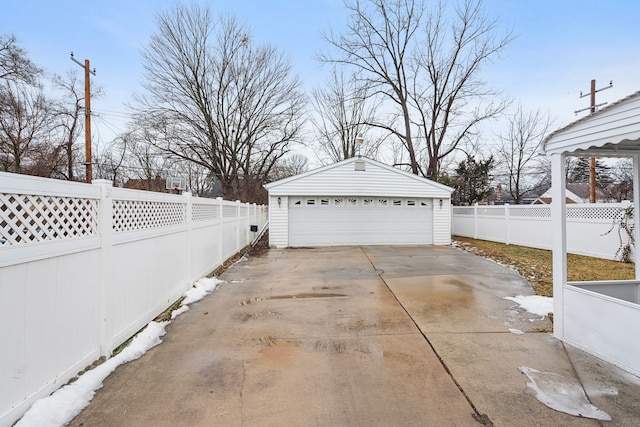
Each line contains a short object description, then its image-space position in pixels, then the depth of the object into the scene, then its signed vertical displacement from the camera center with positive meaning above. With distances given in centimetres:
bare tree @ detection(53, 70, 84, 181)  1884 +549
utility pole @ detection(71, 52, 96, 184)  1407 +429
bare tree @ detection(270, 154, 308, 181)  3034 +446
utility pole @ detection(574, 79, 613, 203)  1405 +434
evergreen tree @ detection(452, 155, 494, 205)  2383 +214
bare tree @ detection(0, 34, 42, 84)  1363 +651
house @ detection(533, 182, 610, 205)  3778 +150
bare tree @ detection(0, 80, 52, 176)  1485 +421
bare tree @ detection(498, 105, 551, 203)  2386 +503
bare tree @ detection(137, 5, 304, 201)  1927 +742
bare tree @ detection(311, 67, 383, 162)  2477 +702
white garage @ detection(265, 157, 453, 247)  1270 -2
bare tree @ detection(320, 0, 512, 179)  1877 +897
